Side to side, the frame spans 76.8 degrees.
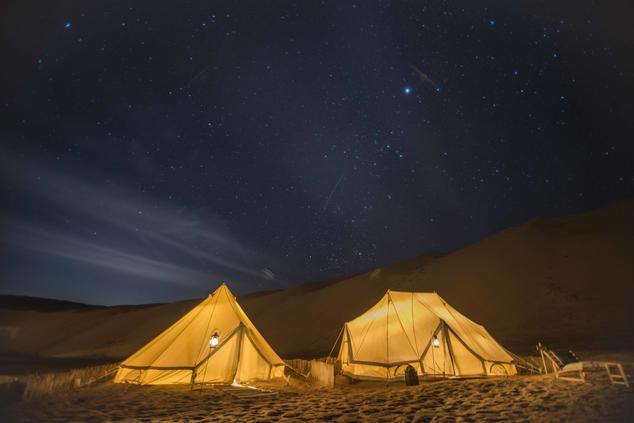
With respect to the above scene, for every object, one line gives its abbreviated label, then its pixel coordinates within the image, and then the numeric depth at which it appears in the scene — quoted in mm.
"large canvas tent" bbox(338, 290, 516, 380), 14328
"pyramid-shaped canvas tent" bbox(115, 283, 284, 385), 13281
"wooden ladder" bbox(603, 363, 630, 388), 9617
